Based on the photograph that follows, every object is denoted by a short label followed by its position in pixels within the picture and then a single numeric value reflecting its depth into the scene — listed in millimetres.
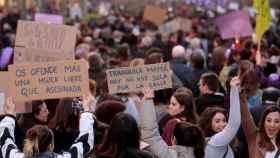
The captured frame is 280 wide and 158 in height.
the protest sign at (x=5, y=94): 12070
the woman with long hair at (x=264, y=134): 11115
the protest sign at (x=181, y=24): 35095
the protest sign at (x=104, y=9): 60265
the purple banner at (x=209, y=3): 60959
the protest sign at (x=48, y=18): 24030
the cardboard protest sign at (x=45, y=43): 14842
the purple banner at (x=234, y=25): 25179
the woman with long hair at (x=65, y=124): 11364
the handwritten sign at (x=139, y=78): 11827
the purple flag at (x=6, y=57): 18972
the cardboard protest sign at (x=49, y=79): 11717
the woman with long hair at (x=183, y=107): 12324
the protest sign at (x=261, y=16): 19668
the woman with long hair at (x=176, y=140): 10425
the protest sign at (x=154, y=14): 32556
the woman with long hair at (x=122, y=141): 9795
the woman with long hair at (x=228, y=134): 10684
